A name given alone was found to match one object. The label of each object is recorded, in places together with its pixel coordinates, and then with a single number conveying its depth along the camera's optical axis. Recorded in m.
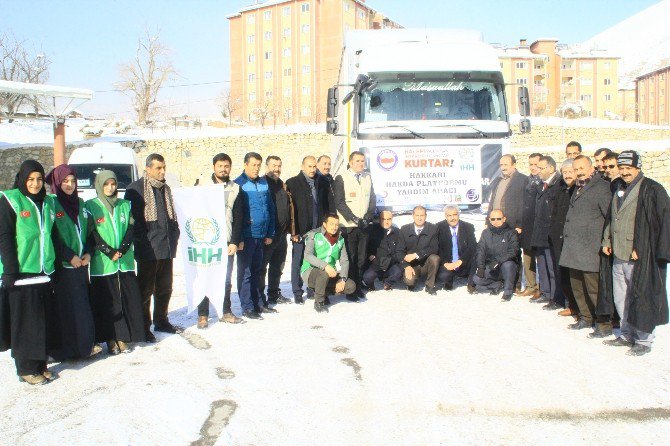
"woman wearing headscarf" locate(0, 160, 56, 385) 4.74
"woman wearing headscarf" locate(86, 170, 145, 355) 5.52
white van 16.19
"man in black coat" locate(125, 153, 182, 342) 5.94
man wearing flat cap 5.27
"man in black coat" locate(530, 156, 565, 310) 7.31
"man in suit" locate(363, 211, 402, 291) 8.38
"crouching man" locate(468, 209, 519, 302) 8.03
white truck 9.58
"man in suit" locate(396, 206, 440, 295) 8.20
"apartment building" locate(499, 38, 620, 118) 66.62
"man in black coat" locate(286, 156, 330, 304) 7.81
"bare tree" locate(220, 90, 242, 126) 56.50
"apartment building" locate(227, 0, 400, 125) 58.06
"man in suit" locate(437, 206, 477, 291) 8.46
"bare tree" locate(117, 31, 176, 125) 51.72
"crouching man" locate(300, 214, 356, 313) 7.50
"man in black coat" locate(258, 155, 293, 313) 7.33
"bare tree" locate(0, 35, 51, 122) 46.72
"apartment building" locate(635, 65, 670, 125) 81.89
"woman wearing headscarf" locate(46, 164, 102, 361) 5.18
